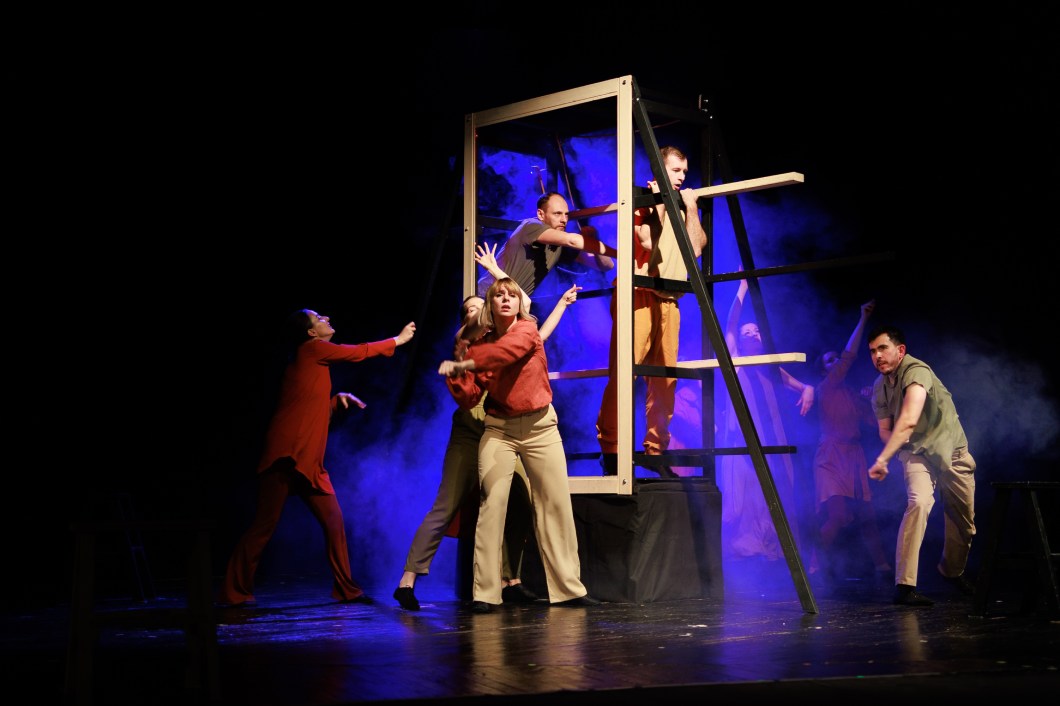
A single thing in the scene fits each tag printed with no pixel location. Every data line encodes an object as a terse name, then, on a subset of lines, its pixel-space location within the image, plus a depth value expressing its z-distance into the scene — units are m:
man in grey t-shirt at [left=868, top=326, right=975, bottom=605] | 6.53
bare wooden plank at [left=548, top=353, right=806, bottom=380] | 6.36
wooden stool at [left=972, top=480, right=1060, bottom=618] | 5.79
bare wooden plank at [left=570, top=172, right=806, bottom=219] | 6.29
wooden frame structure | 6.23
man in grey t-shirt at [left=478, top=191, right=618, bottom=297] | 7.20
